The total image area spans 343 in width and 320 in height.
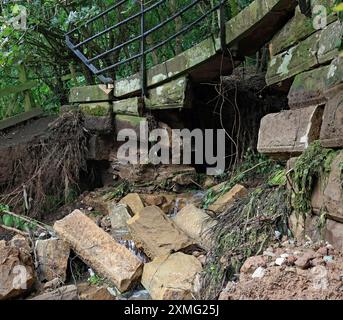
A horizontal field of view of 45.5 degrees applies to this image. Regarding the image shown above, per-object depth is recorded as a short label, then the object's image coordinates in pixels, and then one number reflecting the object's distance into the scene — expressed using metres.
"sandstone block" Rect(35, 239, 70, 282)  3.83
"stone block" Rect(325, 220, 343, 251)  2.47
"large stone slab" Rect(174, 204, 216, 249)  3.65
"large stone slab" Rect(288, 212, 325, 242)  2.70
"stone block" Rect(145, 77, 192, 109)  4.70
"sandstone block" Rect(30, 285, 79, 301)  3.39
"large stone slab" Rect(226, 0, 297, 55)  3.44
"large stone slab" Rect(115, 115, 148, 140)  5.18
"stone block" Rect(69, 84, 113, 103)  5.41
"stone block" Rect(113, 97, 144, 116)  5.07
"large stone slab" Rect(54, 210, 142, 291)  3.47
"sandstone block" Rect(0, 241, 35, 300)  3.38
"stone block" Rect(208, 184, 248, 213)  4.13
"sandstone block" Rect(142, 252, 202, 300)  3.01
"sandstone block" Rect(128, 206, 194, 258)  3.64
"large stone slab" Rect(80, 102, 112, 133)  5.42
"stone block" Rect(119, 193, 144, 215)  4.81
